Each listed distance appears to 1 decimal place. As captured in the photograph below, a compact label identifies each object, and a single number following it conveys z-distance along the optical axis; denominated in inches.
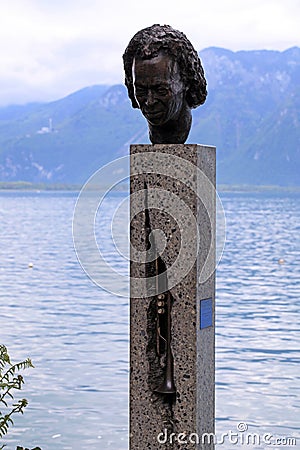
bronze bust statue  303.0
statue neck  317.2
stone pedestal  301.6
